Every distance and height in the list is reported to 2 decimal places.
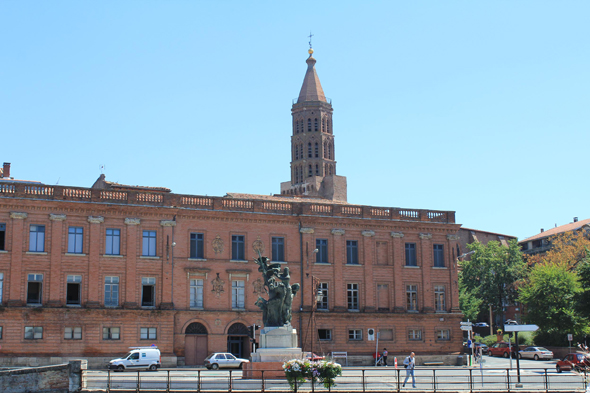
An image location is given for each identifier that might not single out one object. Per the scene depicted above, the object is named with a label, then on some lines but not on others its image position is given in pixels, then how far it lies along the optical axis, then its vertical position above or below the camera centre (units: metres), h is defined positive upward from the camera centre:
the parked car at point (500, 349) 68.31 -3.49
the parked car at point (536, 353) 62.88 -3.51
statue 37.59 +0.32
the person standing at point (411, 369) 32.87 -2.51
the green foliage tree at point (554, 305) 65.75 +0.39
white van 46.37 -2.95
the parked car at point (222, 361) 49.50 -3.16
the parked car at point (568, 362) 48.13 -3.25
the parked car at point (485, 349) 73.64 -3.69
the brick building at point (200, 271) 51.12 +2.79
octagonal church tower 123.69 +27.69
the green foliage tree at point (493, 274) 90.06 +4.09
